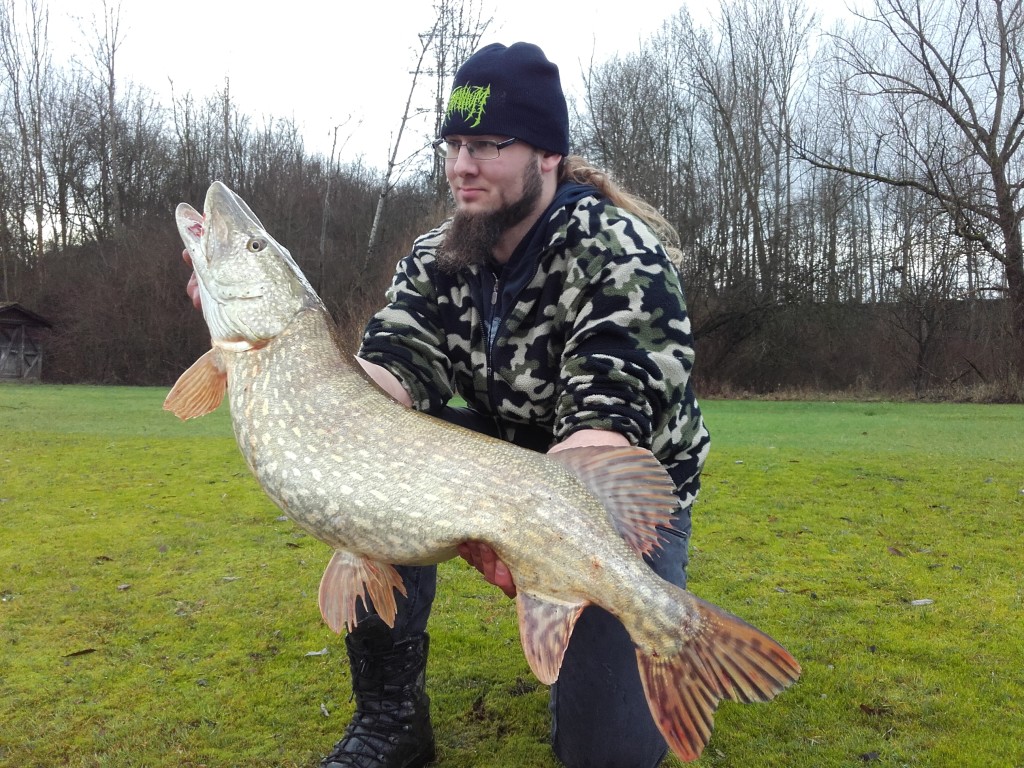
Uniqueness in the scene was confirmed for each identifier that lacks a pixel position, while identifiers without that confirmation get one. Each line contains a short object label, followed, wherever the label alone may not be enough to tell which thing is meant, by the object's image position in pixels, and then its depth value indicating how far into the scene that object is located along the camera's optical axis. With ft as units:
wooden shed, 89.30
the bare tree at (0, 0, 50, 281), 101.65
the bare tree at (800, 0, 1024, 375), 59.82
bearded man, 7.44
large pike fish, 5.81
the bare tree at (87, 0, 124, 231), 97.45
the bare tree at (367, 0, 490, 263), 73.77
